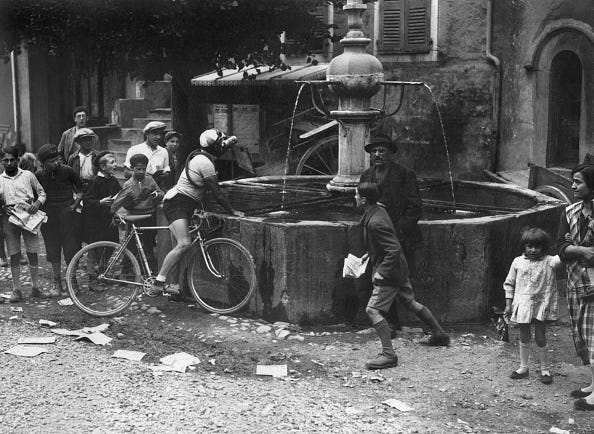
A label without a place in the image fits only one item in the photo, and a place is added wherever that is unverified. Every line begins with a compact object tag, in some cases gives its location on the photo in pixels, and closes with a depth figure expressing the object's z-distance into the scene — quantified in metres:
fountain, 8.06
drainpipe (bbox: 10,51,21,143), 22.71
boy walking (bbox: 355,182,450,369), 7.09
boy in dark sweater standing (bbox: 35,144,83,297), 9.61
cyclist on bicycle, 8.49
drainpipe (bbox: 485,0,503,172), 14.90
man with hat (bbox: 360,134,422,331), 7.79
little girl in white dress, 6.70
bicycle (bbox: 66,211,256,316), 8.51
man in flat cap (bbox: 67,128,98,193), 10.40
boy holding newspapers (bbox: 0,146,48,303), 9.30
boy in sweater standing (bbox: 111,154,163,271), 9.25
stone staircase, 19.41
